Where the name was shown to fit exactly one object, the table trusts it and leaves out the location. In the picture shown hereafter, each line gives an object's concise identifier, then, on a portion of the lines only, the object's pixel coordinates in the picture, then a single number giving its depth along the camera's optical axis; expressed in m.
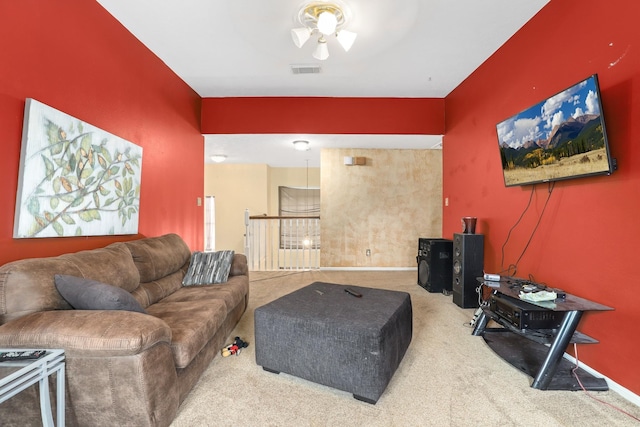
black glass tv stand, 1.75
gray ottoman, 1.59
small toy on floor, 2.17
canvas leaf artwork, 1.75
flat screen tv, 1.76
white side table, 1.04
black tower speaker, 3.14
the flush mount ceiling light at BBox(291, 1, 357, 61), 2.31
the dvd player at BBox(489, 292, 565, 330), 1.83
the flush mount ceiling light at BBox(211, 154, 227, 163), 6.06
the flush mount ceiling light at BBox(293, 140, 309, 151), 4.86
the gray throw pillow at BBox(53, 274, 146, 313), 1.48
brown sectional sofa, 1.25
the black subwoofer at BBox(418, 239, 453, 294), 3.85
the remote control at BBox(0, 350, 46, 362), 1.14
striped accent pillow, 2.81
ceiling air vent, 3.38
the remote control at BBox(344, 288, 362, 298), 2.21
